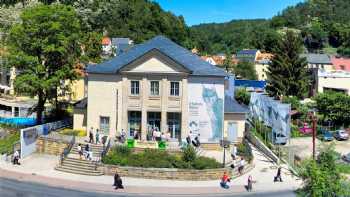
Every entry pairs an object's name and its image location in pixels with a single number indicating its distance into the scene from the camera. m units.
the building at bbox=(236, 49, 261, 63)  169.41
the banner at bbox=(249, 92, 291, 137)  55.25
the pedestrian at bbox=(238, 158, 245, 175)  47.84
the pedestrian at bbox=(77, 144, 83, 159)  49.78
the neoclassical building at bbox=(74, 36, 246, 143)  54.88
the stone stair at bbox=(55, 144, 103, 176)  47.02
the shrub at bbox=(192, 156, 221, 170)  46.53
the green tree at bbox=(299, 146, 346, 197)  24.35
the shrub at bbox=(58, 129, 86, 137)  56.54
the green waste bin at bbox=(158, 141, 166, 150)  51.56
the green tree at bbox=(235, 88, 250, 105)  87.12
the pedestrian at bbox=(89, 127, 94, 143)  53.54
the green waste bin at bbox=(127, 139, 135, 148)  51.92
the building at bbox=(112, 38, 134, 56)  132.88
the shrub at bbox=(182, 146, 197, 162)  47.06
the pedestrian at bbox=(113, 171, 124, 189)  42.81
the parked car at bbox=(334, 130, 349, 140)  65.69
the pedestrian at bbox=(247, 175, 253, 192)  43.38
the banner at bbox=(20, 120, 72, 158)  50.97
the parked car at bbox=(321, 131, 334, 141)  64.20
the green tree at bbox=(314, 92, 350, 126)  69.19
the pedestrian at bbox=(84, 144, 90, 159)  49.28
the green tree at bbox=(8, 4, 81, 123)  59.16
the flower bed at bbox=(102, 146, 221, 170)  46.62
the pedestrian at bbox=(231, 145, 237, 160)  49.58
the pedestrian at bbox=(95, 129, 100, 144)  53.28
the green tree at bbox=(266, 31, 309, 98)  92.19
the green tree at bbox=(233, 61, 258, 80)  138.50
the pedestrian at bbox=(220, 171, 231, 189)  44.25
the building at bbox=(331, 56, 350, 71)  127.69
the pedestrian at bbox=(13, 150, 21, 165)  49.25
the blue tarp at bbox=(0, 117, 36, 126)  64.54
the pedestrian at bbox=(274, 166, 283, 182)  46.16
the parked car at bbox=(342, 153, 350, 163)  53.76
